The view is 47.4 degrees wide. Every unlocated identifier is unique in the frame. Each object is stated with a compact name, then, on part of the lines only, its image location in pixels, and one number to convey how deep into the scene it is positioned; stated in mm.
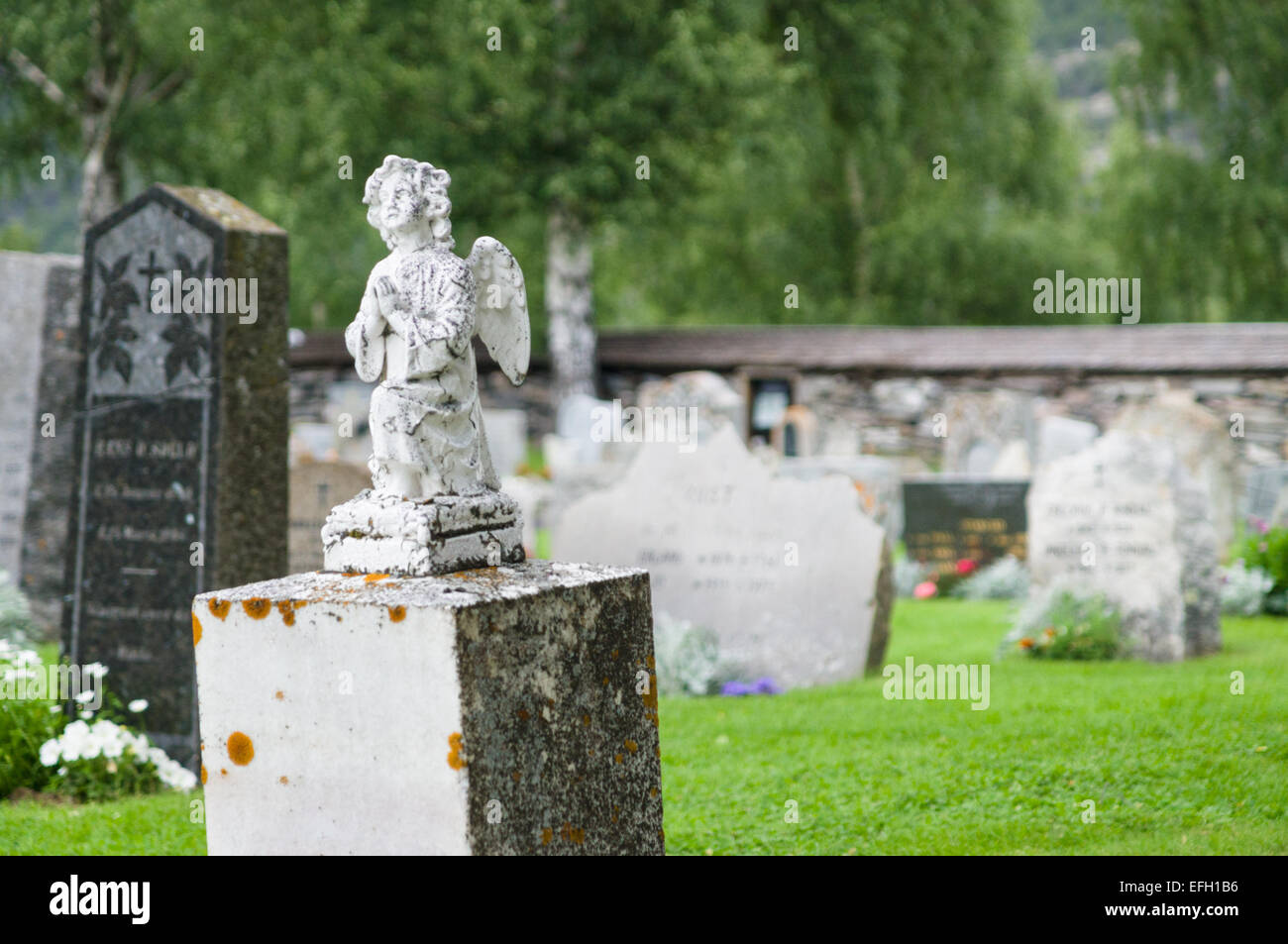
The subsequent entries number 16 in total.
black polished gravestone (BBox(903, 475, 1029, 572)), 12445
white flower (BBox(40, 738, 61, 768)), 6270
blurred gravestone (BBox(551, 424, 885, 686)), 8602
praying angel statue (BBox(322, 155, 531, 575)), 3992
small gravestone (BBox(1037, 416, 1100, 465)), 15102
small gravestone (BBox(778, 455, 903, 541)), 13219
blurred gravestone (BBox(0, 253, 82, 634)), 9766
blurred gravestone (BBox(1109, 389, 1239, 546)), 13508
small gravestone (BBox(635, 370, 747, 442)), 16906
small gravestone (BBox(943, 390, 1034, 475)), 15922
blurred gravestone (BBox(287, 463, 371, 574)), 9570
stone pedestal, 3686
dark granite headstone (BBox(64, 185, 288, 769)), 6551
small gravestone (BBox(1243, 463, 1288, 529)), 13344
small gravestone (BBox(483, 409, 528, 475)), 20594
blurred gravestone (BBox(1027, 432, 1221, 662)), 8938
